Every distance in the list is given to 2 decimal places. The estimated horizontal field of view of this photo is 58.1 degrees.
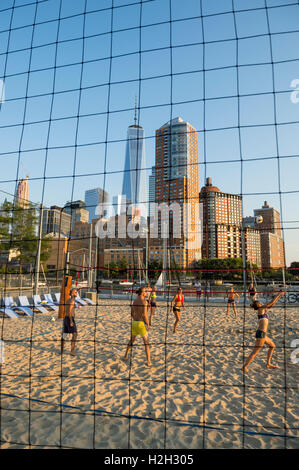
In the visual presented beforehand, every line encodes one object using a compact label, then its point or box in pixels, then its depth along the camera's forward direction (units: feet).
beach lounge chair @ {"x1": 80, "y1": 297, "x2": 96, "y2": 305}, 43.67
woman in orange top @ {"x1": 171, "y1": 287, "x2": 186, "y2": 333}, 22.68
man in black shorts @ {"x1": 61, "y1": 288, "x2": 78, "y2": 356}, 16.70
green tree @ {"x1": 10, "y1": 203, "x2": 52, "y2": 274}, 69.72
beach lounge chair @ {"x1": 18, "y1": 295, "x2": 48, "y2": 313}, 32.53
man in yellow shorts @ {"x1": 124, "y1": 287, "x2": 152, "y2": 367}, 14.65
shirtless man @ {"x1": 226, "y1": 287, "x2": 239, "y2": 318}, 32.30
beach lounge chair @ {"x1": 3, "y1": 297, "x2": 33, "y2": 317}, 30.01
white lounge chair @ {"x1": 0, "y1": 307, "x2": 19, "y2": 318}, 28.14
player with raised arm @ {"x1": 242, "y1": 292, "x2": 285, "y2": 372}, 13.71
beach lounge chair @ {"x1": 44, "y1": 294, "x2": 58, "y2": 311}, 37.41
